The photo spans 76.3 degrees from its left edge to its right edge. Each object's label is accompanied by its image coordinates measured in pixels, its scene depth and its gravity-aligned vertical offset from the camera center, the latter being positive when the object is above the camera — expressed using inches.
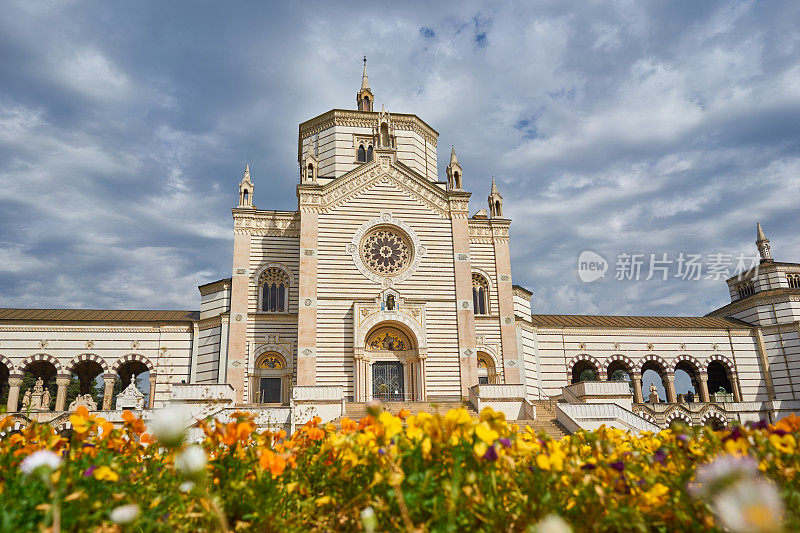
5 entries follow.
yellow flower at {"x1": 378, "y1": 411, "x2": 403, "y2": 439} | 150.4 -8.3
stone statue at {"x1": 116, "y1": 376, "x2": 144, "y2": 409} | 1035.9 +6.6
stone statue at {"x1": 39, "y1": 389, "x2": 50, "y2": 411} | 1121.6 +6.0
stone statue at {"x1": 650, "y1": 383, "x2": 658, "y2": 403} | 1325.8 -11.2
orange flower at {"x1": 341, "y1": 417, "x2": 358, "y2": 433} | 201.5 -11.2
